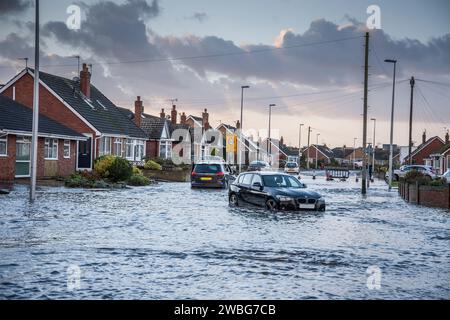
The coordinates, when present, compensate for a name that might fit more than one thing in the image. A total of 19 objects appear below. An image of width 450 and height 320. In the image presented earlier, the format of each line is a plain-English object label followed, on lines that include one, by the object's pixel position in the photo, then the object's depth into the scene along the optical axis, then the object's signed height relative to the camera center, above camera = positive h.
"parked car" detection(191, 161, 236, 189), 35.03 -0.88
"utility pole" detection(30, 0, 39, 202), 21.80 +1.57
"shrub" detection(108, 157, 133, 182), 36.41 -0.74
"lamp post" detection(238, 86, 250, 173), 64.00 +7.06
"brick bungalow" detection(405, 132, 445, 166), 99.69 +2.67
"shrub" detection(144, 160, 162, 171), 49.62 -0.60
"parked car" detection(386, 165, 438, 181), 54.76 -0.38
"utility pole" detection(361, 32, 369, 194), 35.28 +4.39
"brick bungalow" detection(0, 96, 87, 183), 33.03 +0.68
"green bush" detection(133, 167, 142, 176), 39.99 -0.92
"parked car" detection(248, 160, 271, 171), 68.06 -0.53
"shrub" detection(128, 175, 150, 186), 37.19 -1.40
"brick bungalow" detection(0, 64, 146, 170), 46.00 +3.76
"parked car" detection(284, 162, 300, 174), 73.44 -0.69
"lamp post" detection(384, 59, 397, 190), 44.12 +3.35
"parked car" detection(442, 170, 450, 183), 34.51 -0.51
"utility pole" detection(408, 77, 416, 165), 53.25 +5.22
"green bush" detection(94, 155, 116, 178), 35.97 -0.57
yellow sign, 69.40 +1.93
